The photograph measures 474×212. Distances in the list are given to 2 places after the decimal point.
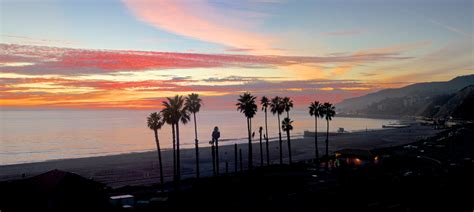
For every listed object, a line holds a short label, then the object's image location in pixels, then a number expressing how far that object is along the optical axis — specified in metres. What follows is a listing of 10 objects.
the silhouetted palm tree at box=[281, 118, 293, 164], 73.44
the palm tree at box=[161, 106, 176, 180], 53.94
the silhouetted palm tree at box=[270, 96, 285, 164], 74.62
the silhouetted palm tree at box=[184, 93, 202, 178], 58.71
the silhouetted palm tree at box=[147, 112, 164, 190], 57.97
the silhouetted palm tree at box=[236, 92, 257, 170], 65.00
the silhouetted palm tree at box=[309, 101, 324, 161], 79.94
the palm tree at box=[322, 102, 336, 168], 79.38
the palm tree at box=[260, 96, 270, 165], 73.38
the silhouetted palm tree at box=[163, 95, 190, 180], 54.03
